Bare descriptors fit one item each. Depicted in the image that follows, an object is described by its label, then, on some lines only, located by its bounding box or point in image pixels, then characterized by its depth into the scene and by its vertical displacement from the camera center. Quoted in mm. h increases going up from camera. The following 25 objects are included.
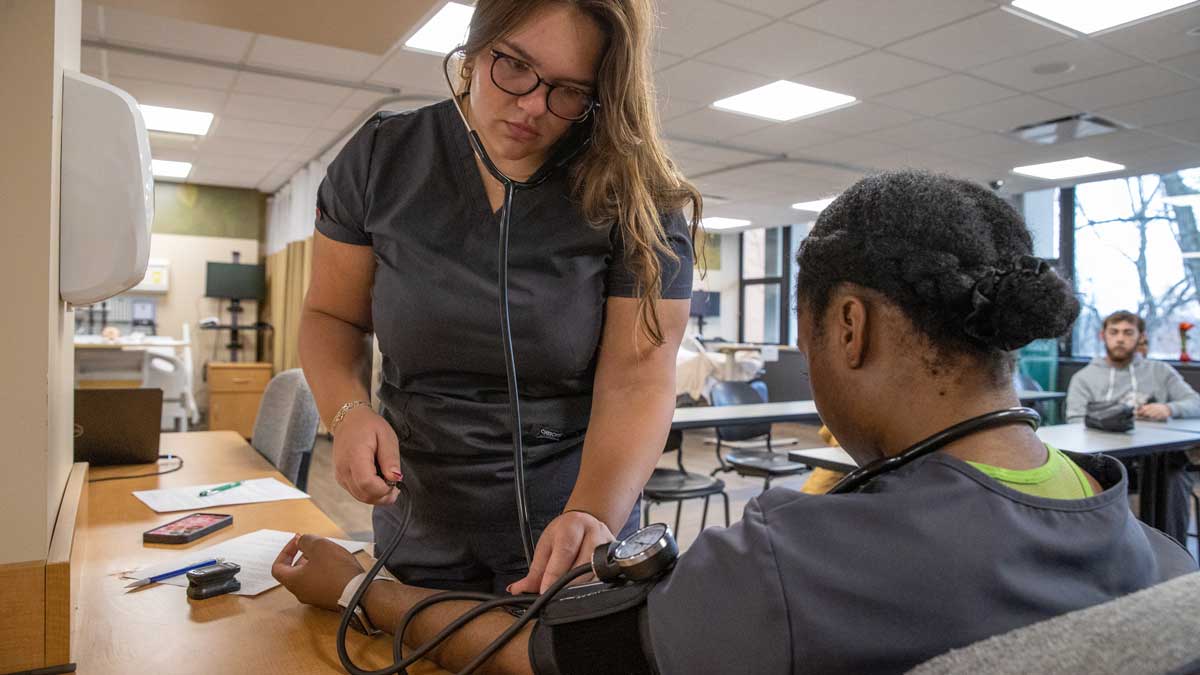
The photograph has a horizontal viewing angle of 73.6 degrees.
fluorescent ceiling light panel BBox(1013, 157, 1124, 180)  6637 +1498
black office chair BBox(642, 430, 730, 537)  3348 -631
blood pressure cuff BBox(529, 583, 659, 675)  597 -228
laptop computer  1938 -221
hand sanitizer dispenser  881 +162
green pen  1620 -318
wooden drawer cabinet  7570 -549
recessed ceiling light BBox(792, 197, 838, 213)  8812 +1522
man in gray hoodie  4367 -207
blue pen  1025 -315
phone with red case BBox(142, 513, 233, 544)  1251 -312
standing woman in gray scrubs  883 +64
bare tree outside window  6809 +813
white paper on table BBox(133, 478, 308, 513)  1527 -319
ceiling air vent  5352 +1476
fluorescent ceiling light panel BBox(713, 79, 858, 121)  4918 +1534
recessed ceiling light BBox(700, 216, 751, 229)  10516 +1580
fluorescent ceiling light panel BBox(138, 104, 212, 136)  5719 +1599
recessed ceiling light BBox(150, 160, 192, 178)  7504 +1614
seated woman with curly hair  520 -113
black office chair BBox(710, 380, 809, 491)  3957 -607
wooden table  786 -319
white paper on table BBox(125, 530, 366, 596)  1025 -313
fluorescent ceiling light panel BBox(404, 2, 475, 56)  3791 +1554
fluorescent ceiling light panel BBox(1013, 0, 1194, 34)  3586 +1519
